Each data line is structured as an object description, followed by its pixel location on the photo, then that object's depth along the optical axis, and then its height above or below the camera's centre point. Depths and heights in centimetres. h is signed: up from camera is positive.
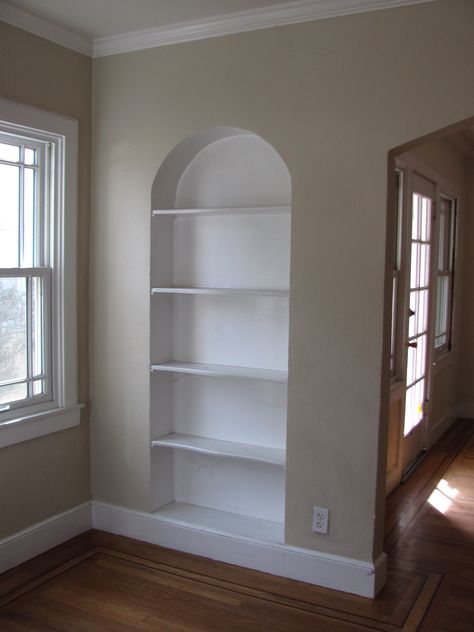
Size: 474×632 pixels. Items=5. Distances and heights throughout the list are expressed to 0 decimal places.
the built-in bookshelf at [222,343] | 342 -33
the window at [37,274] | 323 +4
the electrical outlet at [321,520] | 312 -114
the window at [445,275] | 585 +11
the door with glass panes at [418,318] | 468 -25
